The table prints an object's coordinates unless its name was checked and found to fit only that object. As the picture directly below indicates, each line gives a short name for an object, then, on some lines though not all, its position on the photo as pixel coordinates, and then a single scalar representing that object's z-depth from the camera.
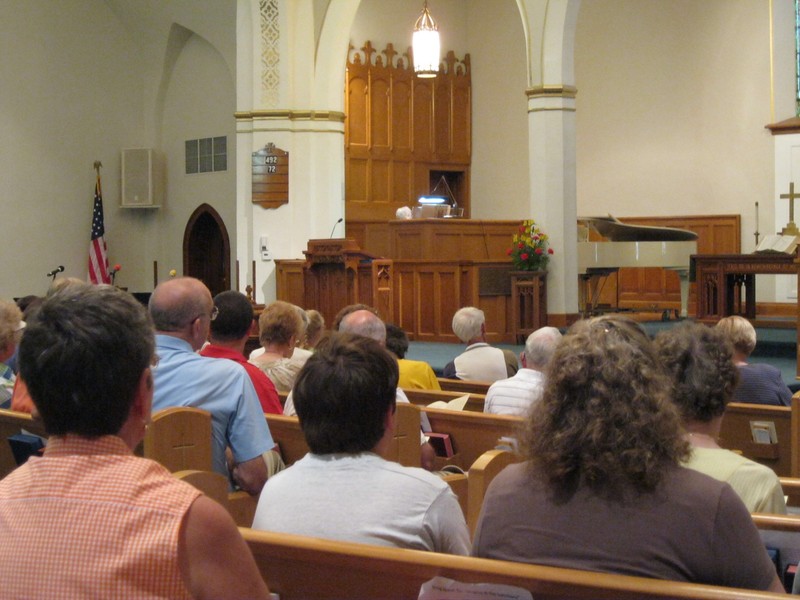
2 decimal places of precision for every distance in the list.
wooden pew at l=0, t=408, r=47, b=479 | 3.55
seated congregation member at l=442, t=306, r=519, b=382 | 5.73
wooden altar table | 9.72
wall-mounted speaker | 15.16
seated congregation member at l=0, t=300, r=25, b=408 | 4.46
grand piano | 11.52
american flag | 14.48
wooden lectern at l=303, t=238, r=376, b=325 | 10.73
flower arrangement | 11.34
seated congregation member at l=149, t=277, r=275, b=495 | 3.16
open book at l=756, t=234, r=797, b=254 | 9.80
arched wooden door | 15.21
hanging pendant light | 12.10
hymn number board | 12.31
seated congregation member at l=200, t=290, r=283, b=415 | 3.92
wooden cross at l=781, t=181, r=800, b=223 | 11.83
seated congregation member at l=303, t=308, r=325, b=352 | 5.65
